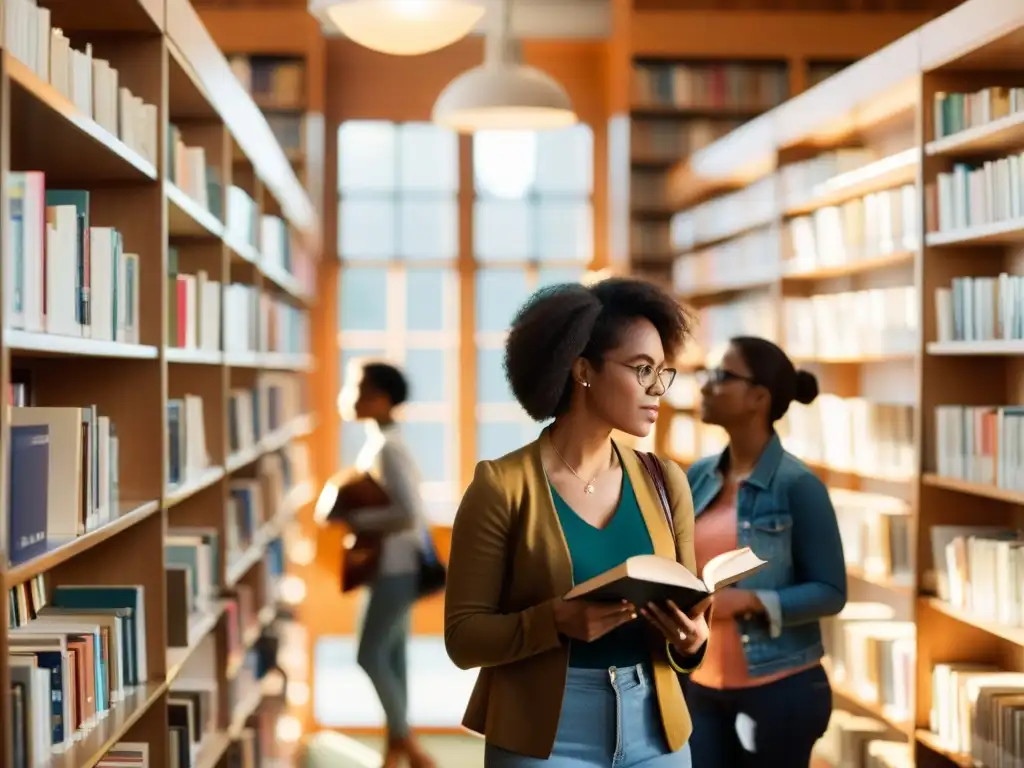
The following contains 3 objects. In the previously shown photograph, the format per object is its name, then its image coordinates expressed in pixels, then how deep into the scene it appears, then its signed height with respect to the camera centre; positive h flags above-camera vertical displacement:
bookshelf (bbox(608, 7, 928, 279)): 7.80 +2.04
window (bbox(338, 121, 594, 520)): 9.20 +1.03
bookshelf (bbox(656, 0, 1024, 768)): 3.83 +0.18
